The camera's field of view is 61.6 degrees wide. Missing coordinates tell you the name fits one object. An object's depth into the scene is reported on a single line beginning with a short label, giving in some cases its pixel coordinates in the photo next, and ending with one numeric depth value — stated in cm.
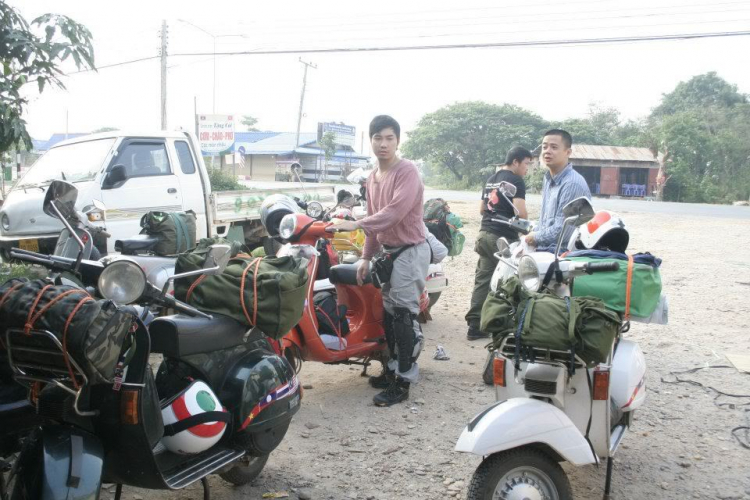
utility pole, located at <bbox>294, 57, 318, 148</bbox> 3450
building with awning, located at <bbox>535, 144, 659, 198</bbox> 3884
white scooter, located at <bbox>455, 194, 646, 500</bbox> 243
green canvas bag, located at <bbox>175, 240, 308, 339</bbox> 261
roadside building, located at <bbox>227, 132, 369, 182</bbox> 4822
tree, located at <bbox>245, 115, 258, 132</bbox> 7075
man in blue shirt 399
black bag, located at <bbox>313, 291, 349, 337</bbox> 428
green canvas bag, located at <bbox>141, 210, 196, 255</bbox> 505
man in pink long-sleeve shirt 395
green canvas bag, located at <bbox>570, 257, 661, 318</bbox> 280
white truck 679
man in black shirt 561
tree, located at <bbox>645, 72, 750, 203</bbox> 3634
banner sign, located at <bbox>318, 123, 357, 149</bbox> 5043
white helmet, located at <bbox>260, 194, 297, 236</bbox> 453
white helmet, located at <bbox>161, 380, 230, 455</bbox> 239
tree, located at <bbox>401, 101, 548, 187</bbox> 4744
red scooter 397
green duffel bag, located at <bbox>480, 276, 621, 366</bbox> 244
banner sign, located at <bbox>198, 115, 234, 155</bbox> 1867
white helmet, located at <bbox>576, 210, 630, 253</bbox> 310
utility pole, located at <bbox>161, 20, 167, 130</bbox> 1958
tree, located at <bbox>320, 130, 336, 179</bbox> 4703
